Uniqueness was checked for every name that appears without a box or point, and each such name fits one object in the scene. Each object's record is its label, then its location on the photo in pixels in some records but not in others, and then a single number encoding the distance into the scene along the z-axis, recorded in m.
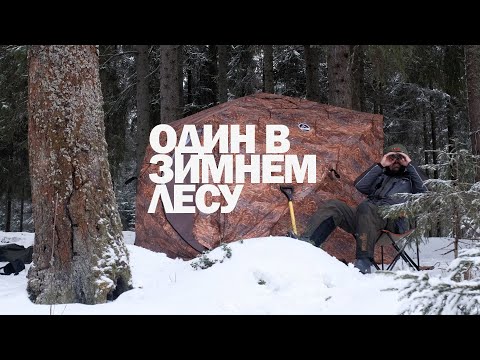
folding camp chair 4.94
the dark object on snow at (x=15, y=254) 6.03
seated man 5.05
